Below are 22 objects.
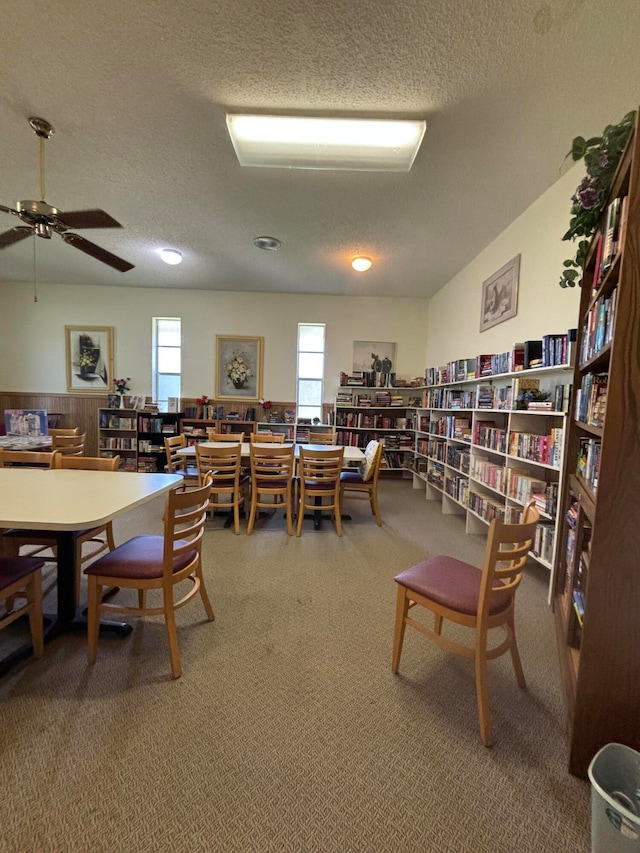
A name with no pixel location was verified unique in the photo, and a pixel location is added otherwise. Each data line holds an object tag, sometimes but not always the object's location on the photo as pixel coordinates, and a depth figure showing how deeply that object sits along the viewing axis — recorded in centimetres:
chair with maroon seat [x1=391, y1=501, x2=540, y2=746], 127
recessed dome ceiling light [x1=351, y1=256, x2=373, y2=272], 388
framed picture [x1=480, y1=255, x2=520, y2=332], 316
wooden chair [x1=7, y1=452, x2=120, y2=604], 194
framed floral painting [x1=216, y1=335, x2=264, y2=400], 563
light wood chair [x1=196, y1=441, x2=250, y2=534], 312
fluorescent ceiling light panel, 212
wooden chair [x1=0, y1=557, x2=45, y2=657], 146
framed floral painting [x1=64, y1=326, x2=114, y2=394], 557
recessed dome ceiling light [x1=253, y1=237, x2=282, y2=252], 371
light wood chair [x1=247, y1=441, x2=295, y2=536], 312
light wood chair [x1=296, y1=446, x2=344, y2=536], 314
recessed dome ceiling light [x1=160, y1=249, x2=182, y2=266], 409
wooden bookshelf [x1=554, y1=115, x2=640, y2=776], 106
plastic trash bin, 82
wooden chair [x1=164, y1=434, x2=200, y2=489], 356
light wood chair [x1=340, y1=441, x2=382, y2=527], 346
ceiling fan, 215
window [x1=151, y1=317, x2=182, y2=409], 567
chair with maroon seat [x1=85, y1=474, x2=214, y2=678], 148
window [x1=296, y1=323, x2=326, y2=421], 571
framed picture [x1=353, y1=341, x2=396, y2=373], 568
